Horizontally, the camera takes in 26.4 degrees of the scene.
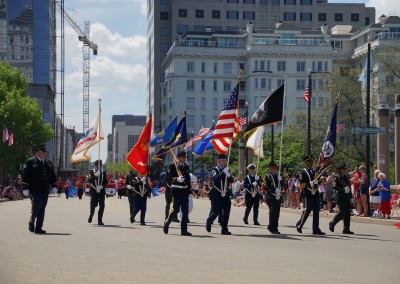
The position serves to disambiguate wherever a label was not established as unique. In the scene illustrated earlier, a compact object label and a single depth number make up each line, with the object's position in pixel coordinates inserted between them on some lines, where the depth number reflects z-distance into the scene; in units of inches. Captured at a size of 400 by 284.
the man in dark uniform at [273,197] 786.8
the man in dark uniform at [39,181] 732.0
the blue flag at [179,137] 1194.6
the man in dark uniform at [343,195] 791.1
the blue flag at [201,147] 1549.0
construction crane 6185.0
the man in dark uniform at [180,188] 751.7
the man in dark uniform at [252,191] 979.9
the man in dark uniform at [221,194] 772.0
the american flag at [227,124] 958.4
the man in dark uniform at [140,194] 930.7
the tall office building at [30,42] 5620.1
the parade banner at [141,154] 952.9
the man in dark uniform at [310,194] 774.5
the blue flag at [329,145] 936.4
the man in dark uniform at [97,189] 896.8
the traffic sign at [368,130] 1111.0
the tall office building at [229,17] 5457.7
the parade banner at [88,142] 1049.5
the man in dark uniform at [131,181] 941.2
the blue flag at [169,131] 1240.3
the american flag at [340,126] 2067.4
